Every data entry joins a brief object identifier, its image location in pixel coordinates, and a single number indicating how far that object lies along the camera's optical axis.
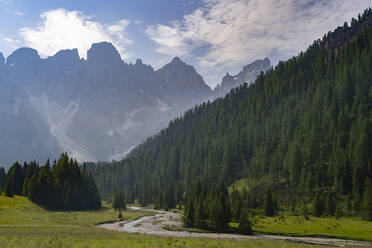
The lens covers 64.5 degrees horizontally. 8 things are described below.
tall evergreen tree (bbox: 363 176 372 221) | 83.59
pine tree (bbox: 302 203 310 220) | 88.69
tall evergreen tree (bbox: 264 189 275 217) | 100.75
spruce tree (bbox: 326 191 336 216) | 94.56
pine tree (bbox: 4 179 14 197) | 112.75
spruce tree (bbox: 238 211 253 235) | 70.00
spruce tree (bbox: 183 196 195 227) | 81.00
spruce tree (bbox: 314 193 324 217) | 95.69
